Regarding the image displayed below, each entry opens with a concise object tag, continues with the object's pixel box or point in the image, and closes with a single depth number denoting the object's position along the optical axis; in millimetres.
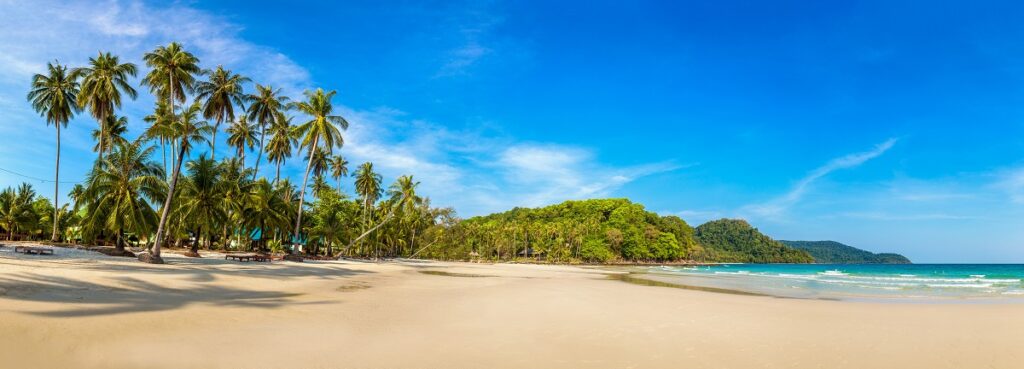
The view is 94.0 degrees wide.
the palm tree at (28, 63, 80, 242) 37656
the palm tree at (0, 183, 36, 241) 52750
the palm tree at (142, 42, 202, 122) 32781
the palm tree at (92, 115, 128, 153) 39562
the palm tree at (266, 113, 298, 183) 49906
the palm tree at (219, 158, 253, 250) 38688
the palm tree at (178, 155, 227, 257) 33250
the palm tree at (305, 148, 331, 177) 59406
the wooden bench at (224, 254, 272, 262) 29931
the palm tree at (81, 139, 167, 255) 27219
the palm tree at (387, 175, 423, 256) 62625
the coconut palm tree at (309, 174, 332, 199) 68144
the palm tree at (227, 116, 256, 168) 50591
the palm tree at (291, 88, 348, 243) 40562
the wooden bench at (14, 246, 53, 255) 22828
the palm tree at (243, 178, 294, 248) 39969
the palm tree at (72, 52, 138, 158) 35812
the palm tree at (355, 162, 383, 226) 63094
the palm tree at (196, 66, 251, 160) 39250
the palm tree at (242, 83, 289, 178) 44906
